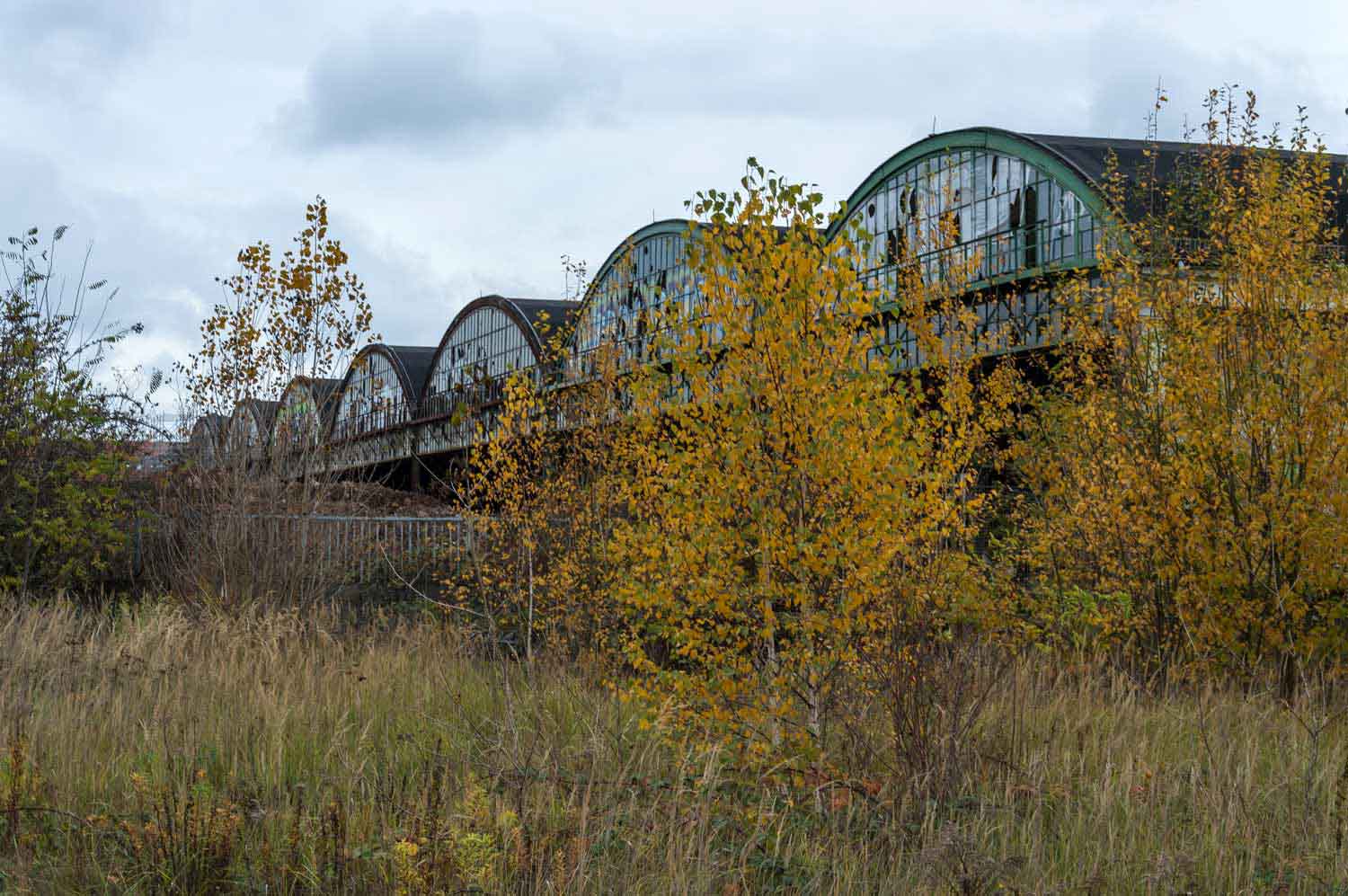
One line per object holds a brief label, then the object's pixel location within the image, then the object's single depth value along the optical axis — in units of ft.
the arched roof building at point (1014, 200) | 88.58
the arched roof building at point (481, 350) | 158.30
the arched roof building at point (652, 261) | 128.06
